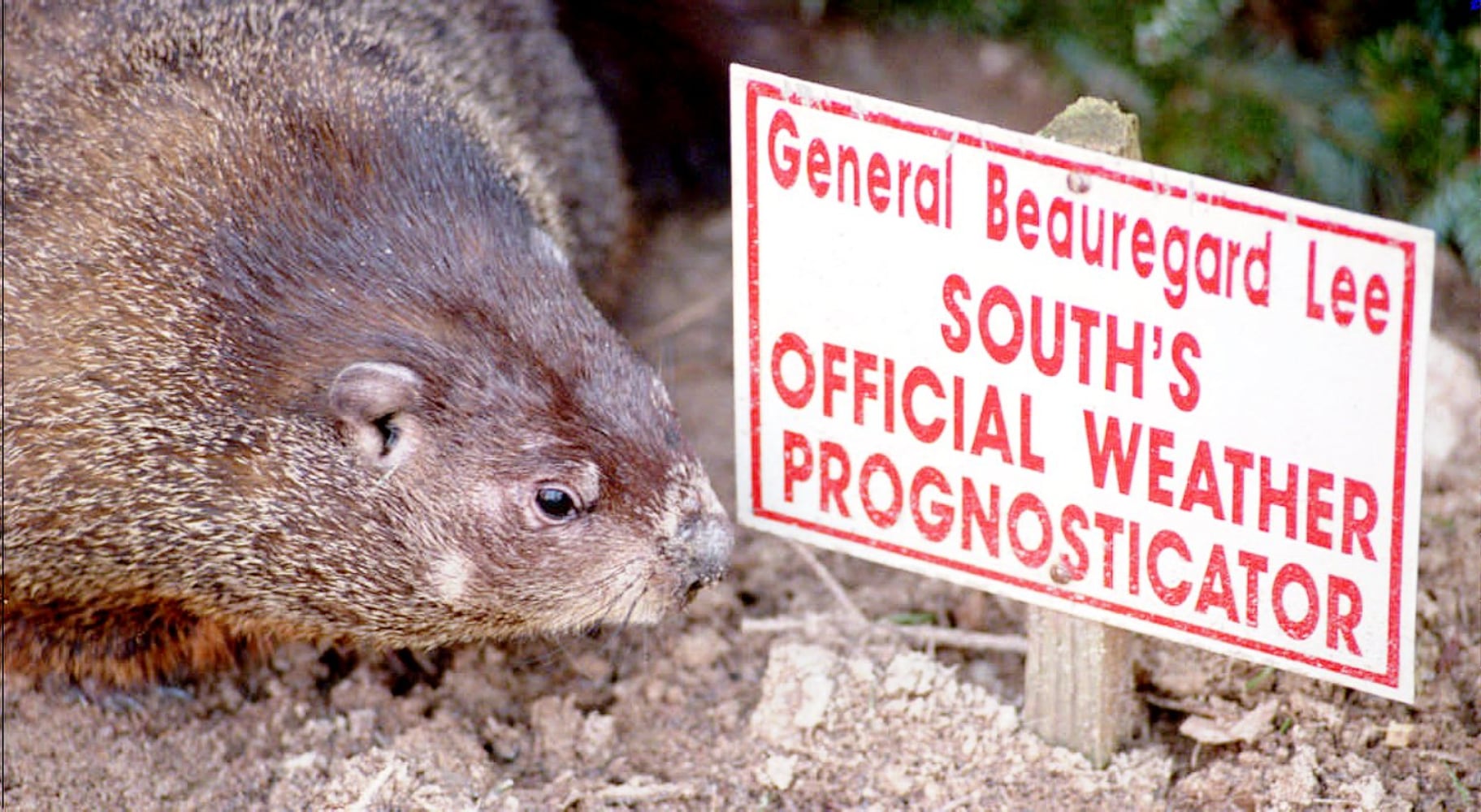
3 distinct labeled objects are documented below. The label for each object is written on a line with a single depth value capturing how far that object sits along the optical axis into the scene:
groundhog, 3.44
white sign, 2.84
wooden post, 3.40
